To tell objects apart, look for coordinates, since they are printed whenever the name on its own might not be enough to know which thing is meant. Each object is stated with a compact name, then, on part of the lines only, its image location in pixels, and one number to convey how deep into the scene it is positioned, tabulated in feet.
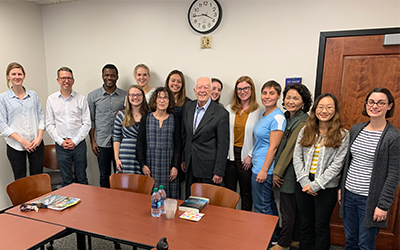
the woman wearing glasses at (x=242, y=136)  8.97
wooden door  8.29
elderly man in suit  8.36
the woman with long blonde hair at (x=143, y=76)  10.74
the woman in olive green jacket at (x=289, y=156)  7.86
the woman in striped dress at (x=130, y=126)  9.07
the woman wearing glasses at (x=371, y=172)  6.07
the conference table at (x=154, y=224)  4.74
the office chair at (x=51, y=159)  11.66
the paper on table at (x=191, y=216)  5.54
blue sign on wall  9.36
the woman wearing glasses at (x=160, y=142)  8.62
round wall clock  10.17
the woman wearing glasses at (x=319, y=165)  6.86
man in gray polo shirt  11.01
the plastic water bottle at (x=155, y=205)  5.65
